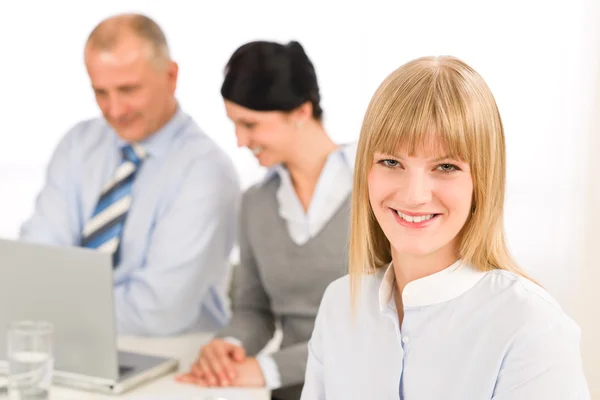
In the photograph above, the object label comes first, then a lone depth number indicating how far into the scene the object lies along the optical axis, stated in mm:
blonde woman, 1970
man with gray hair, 2725
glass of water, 2301
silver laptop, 2341
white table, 2359
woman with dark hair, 2592
